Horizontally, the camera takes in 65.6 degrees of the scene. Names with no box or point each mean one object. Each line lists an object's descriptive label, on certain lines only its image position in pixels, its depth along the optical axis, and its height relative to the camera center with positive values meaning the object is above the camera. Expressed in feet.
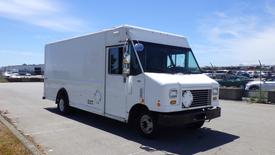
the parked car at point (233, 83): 57.30 -2.20
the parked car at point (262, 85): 50.18 -2.51
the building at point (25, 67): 258.02 +10.09
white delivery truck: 16.61 -0.52
